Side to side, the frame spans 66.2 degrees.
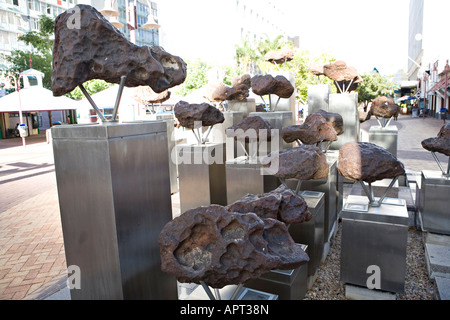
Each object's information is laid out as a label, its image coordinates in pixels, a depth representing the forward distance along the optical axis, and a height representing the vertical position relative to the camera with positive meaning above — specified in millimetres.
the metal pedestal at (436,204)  5320 -1495
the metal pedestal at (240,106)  9016 +174
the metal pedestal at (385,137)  8547 -713
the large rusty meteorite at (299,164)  3914 -603
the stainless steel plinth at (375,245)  3932 -1587
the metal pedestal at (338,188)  6461 -1514
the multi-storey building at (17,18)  35094 +10556
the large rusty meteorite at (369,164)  3965 -638
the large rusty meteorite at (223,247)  2037 -824
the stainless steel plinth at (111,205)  2342 -629
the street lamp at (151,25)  12102 +3150
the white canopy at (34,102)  18766 +922
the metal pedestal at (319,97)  10188 +388
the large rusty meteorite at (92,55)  2520 +463
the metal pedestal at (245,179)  5305 -1044
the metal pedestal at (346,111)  9719 -46
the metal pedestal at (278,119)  7000 -155
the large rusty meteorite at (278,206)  2635 -753
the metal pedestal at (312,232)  4309 -1524
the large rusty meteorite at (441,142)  4969 -524
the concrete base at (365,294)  4055 -2191
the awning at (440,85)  25425 +1662
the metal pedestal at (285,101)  9598 +277
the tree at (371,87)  30125 +1878
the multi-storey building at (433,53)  26828 +4918
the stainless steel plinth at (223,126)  8203 -309
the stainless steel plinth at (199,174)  6254 -1101
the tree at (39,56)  24688 +4508
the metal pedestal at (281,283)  3287 -1649
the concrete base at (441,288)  3758 -2027
